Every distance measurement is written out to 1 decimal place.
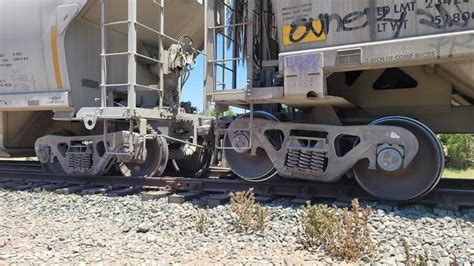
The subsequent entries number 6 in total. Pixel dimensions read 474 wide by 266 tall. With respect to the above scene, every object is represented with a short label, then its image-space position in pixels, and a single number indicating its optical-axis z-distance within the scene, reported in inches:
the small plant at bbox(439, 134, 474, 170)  647.1
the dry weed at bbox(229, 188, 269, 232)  179.5
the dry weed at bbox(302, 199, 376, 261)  145.9
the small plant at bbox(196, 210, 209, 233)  185.5
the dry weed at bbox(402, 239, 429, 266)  117.0
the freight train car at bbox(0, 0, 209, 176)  288.0
